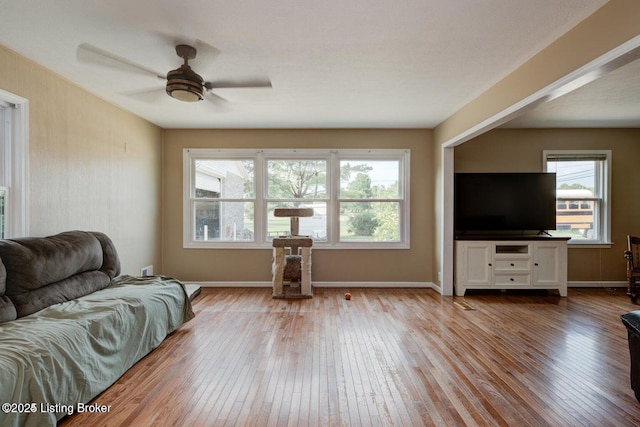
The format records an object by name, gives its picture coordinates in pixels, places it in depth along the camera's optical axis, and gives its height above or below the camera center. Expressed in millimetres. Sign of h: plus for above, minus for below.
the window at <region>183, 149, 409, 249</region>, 5055 +299
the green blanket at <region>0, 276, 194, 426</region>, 1566 -847
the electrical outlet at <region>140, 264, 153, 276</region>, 4537 -857
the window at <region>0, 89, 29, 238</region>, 2643 +395
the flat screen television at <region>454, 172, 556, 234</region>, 4762 +153
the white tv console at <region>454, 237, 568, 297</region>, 4547 -739
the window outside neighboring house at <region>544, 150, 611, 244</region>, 5062 +317
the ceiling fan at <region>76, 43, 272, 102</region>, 2311 +1084
